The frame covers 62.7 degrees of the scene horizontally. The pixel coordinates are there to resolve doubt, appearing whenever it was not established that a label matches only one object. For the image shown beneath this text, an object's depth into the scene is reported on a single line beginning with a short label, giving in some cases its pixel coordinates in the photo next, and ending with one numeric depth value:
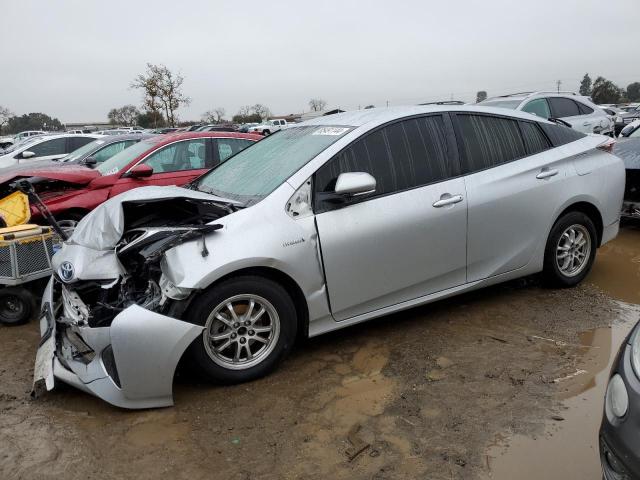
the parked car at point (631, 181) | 6.36
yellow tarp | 5.11
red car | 5.90
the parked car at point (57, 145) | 13.16
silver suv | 9.91
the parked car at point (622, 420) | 1.77
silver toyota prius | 3.05
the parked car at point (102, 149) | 9.72
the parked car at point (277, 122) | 39.26
